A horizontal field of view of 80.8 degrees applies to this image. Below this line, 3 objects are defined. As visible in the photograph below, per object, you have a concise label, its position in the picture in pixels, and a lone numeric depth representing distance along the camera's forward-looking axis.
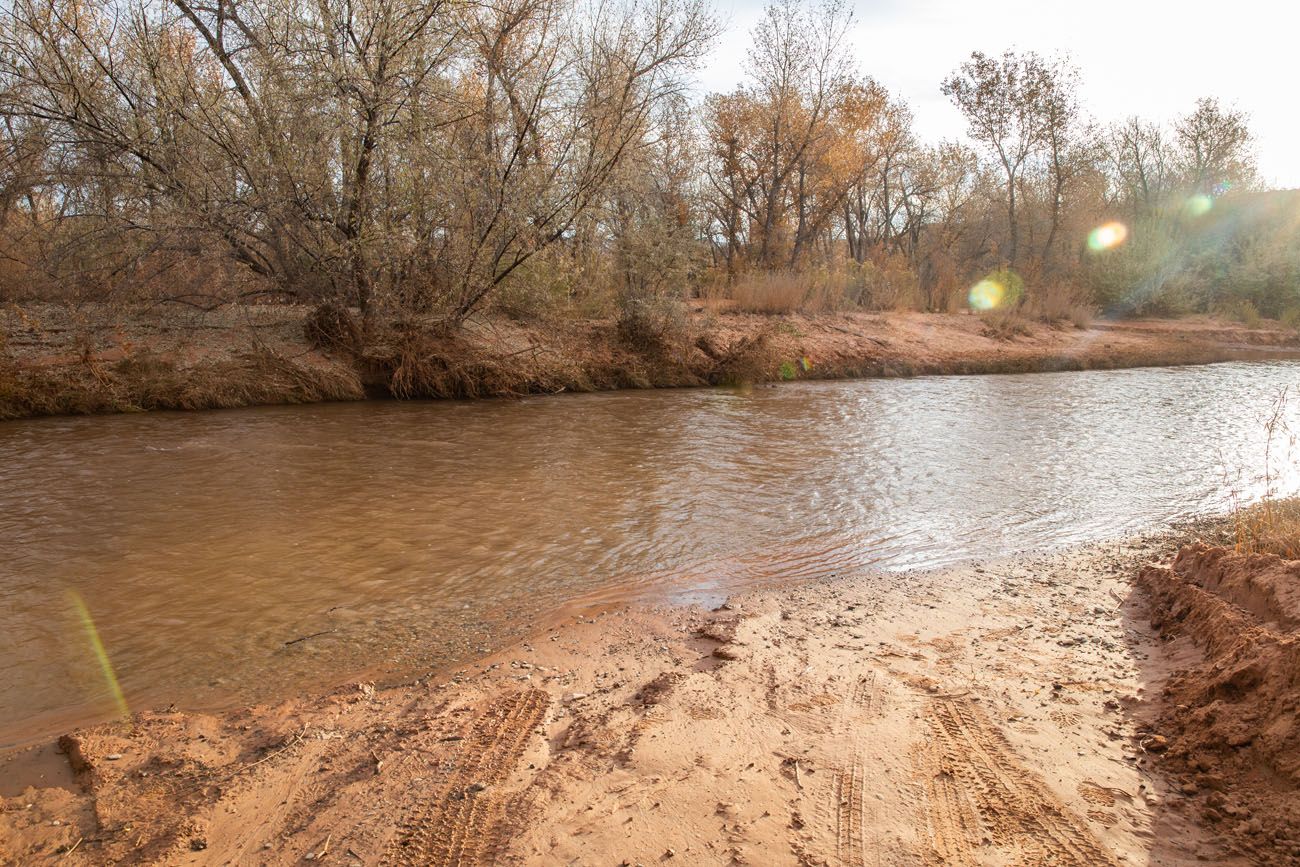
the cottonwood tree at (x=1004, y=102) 27.28
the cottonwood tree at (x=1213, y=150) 33.41
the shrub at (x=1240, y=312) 24.38
